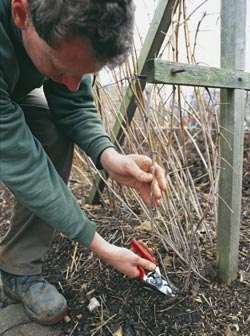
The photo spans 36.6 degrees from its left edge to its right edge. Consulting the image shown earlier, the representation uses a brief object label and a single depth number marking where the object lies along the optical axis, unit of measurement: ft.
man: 2.48
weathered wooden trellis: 3.39
